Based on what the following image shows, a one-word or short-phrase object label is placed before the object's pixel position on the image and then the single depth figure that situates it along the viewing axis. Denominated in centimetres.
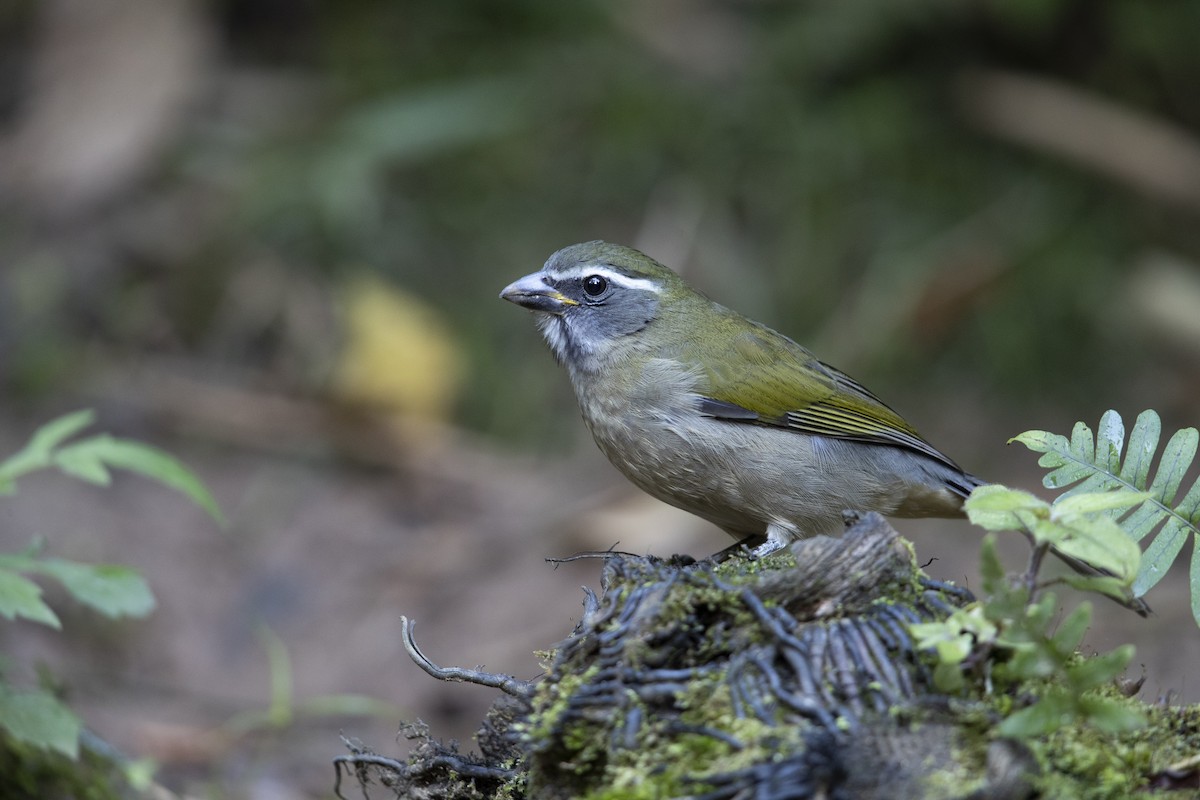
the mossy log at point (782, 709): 484
